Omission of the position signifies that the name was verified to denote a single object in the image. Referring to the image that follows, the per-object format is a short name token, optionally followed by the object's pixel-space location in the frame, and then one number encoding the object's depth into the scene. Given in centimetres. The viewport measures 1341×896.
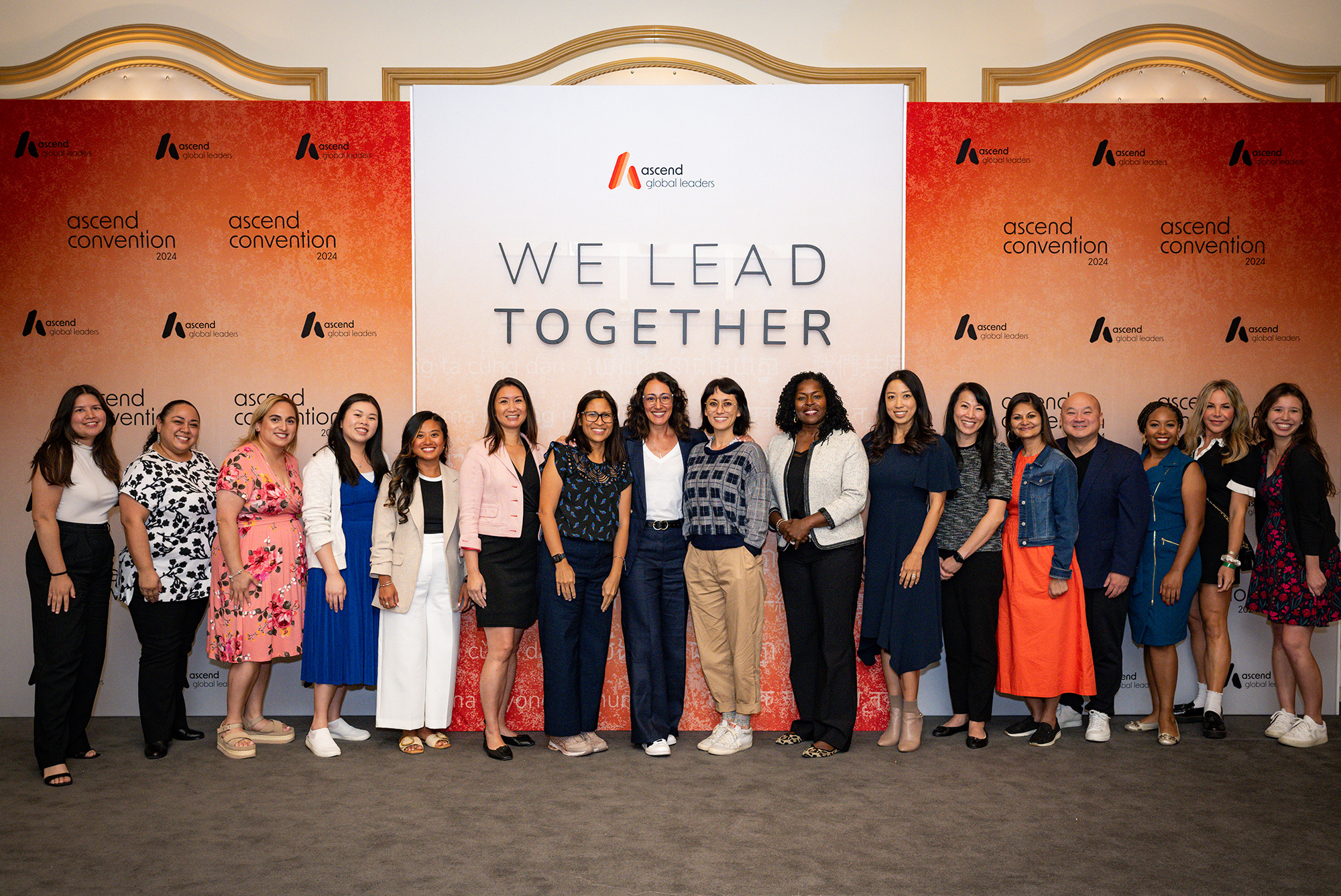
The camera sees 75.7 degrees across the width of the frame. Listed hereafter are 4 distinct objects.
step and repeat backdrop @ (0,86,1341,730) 479
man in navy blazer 429
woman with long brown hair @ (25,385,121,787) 382
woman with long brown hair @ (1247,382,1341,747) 419
